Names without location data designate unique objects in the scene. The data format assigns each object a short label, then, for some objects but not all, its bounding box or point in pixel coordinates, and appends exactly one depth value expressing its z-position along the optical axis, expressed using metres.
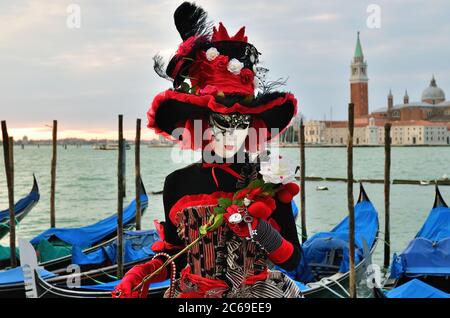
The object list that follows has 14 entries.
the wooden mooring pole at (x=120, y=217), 6.85
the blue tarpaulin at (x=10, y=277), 5.75
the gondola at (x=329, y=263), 5.54
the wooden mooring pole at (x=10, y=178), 7.68
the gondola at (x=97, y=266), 5.73
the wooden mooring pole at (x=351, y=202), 5.95
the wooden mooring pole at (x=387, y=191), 9.20
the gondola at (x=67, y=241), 7.20
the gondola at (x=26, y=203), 11.72
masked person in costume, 1.83
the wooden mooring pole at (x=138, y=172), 9.55
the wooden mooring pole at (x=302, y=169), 9.70
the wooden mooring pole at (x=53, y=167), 10.53
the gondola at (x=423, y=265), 5.97
